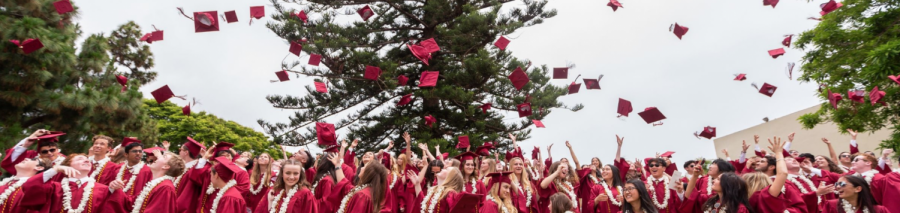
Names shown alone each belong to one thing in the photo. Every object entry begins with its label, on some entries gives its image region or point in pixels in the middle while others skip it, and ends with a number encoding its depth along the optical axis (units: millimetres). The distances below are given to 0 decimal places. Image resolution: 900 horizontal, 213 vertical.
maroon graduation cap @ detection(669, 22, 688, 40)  12297
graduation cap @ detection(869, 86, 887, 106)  11451
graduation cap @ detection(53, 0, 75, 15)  12741
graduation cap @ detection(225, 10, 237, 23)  11844
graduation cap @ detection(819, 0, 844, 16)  15125
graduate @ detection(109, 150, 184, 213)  4922
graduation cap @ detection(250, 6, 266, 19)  13719
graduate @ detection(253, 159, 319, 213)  5298
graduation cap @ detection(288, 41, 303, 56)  15555
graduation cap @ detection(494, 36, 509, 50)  14934
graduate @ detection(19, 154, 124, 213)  4898
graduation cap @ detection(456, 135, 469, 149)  13992
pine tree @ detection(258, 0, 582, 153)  15961
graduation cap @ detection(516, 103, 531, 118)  16172
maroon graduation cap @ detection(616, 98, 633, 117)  11959
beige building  23281
